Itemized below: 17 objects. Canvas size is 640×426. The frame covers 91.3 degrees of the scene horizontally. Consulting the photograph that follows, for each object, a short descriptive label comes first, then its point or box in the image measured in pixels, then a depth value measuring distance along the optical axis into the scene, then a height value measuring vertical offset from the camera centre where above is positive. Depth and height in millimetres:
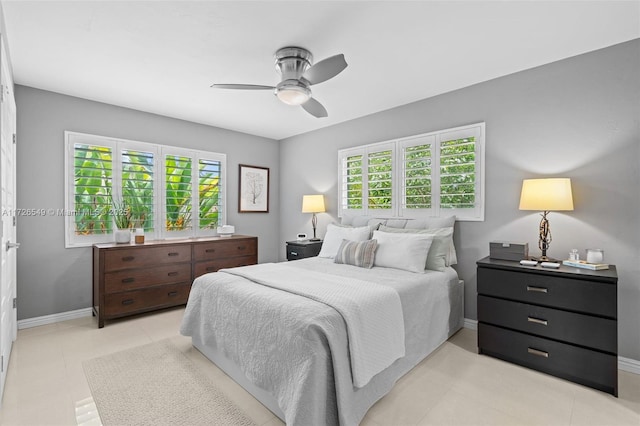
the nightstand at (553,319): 2177 -826
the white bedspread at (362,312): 1830 -645
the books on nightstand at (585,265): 2387 -413
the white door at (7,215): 2105 -22
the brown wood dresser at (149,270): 3430 -706
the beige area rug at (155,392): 1900 -1240
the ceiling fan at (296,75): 2445 +1082
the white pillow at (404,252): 2963 -385
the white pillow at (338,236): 3647 -290
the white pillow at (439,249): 3064 -368
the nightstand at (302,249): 4371 -518
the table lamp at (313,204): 4703 +125
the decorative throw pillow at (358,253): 3170 -427
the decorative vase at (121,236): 3726 -280
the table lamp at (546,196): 2500 +130
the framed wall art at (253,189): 5219 +402
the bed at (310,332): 1675 -807
